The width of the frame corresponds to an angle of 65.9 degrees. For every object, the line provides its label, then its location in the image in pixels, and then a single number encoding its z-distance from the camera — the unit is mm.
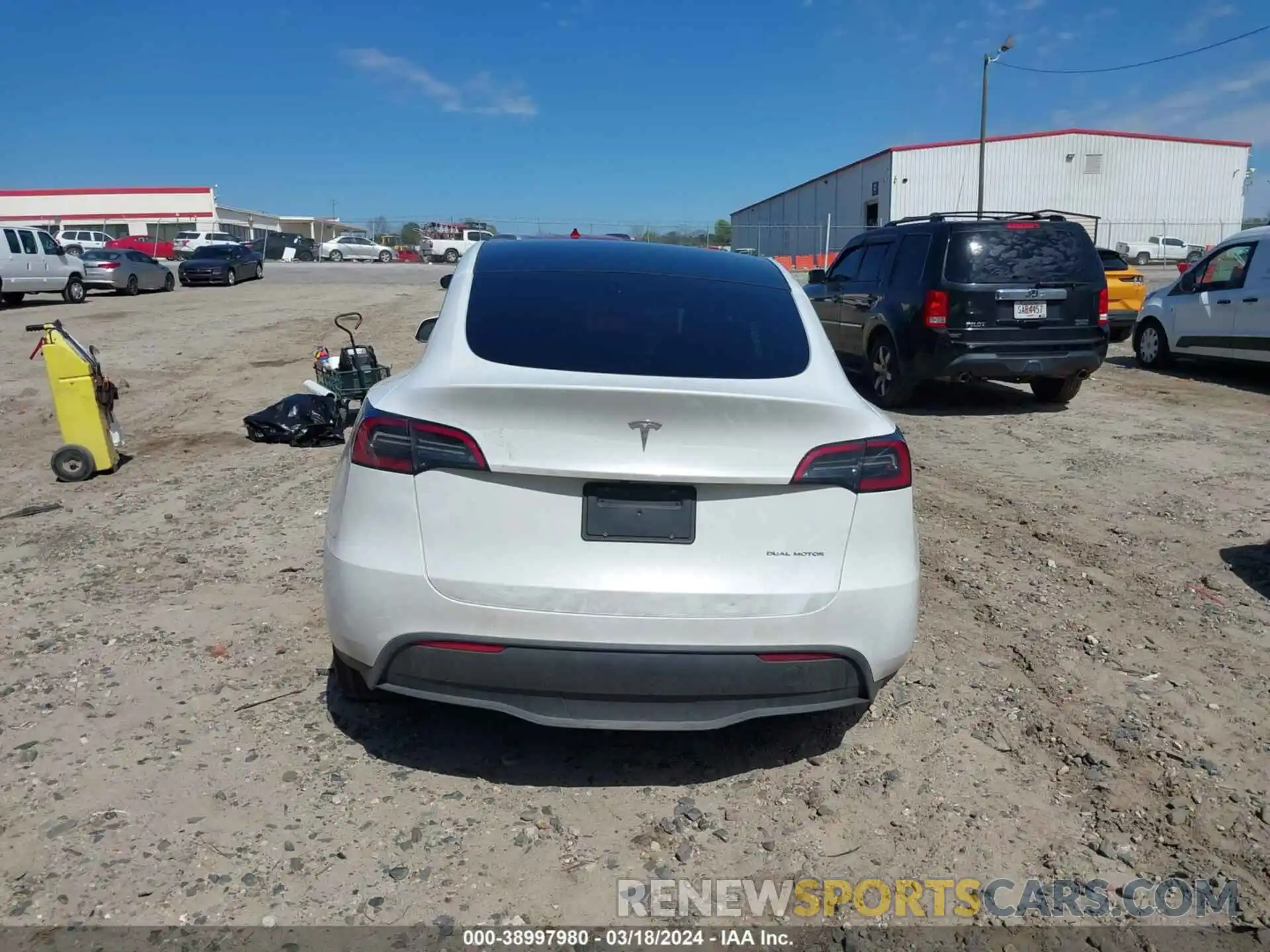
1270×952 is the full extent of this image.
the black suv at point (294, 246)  60094
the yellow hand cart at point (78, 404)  7047
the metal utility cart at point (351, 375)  8844
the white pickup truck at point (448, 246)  57625
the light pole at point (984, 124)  34041
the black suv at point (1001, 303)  9359
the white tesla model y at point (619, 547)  2867
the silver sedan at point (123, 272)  27812
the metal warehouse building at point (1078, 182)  51594
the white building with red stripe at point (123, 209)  72000
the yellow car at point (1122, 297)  15602
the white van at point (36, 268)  23703
